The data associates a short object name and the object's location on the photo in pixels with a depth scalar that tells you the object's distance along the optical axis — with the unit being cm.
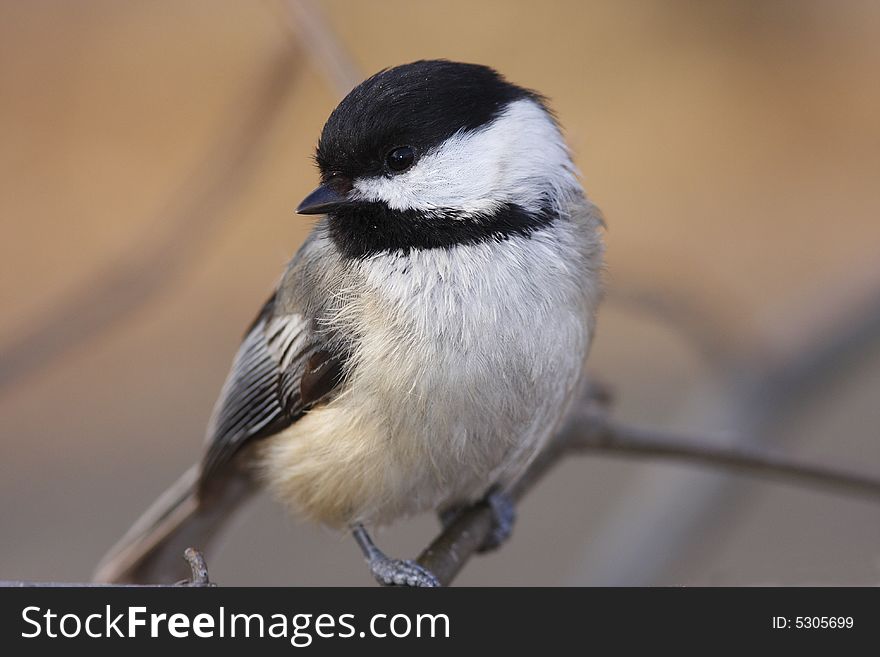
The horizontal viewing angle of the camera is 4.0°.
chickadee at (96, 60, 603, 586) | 146
